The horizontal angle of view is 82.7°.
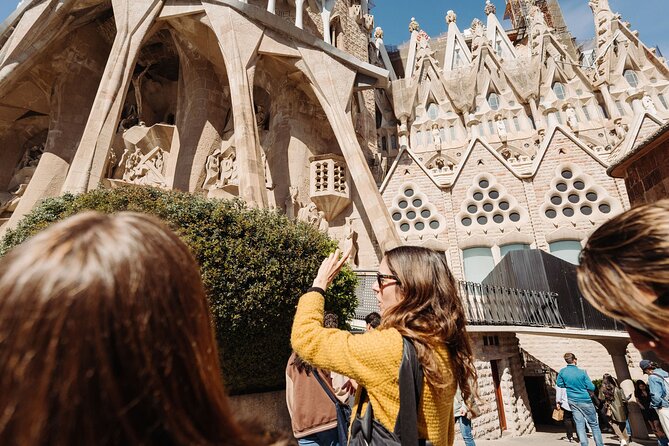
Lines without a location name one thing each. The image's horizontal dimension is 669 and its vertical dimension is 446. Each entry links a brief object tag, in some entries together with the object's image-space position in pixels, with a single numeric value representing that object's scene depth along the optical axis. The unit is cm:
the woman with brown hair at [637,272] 82
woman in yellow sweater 131
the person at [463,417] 459
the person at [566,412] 513
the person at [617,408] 600
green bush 515
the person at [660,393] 449
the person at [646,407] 627
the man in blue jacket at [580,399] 477
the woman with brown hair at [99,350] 53
